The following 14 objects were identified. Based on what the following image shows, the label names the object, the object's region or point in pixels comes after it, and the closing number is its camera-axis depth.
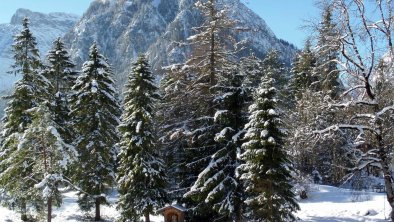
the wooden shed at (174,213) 25.53
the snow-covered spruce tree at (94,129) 32.25
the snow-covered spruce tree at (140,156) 28.62
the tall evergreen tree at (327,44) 14.76
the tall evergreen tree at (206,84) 25.53
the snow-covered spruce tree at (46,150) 25.41
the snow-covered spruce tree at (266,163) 21.69
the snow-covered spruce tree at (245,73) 25.41
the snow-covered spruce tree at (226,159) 23.83
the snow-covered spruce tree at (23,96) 31.86
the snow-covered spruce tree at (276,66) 55.33
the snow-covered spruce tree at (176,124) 25.98
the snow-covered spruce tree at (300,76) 46.94
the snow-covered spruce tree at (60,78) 35.25
